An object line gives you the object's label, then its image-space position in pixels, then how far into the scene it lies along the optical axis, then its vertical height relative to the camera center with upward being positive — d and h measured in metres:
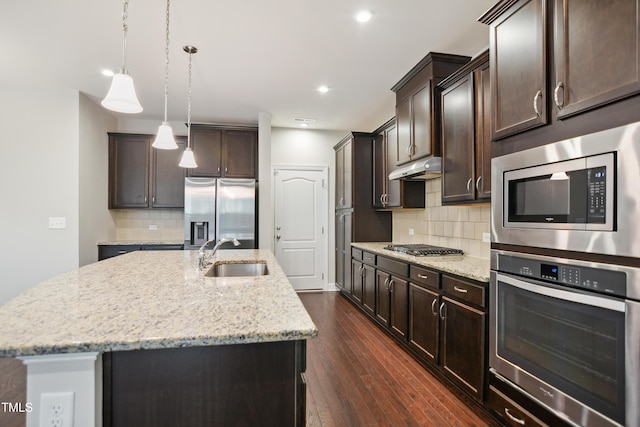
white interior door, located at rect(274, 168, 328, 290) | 5.29 -0.16
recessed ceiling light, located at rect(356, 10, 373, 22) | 2.28 +1.45
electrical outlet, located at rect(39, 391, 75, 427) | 0.91 -0.56
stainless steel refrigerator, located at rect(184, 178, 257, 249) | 4.28 +0.06
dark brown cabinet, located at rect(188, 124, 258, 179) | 4.54 +0.93
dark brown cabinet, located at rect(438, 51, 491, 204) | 2.27 +0.64
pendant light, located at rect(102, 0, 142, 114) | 1.62 +0.61
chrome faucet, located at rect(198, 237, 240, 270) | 2.18 -0.32
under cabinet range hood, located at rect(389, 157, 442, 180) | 2.81 +0.43
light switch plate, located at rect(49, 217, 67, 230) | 3.68 -0.09
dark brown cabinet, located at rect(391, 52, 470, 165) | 2.86 +1.07
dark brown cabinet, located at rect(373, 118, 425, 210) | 3.73 +0.40
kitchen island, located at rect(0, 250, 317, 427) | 0.91 -0.45
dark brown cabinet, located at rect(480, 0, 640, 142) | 1.17 +0.68
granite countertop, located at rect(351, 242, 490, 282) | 2.06 -0.37
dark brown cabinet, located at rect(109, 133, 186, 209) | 4.54 +0.59
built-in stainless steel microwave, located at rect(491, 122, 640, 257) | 1.15 +0.09
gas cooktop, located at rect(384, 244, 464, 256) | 2.92 -0.33
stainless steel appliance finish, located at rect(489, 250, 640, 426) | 1.17 -0.52
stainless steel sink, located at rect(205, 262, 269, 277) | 2.45 -0.42
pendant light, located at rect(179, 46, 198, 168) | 2.92 +0.51
